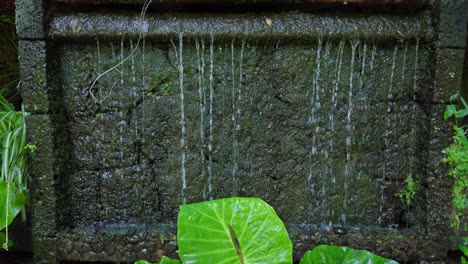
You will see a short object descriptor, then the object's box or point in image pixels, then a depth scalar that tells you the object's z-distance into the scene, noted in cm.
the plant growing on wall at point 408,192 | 232
